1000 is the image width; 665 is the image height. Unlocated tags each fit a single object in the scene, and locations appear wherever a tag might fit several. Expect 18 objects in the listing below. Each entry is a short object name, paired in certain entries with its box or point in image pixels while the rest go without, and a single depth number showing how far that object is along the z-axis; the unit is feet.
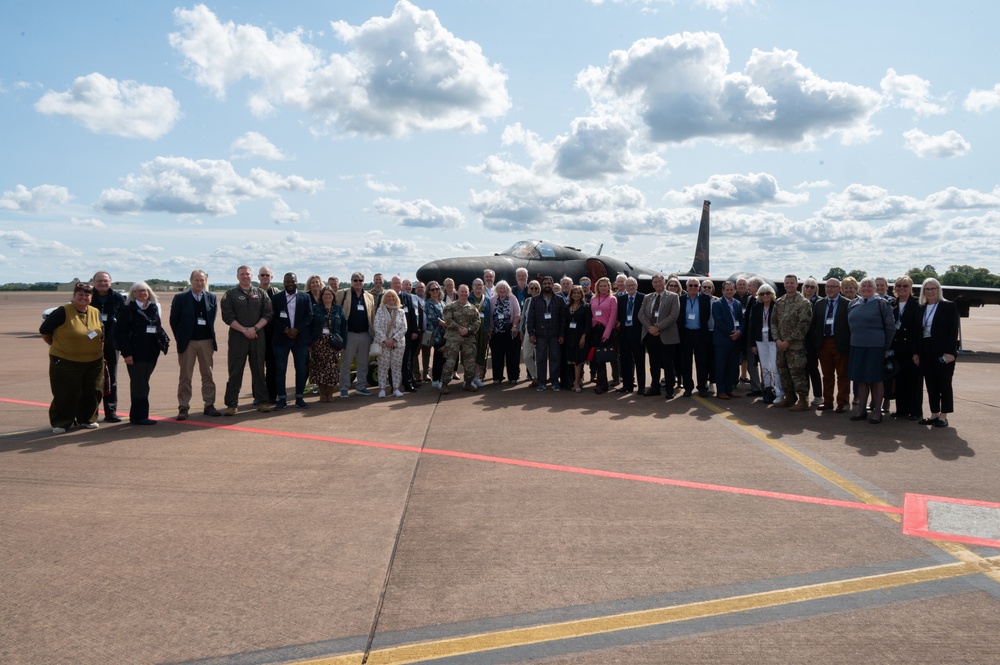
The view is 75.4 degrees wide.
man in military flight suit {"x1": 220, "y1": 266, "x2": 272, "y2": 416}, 28.40
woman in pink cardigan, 34.14
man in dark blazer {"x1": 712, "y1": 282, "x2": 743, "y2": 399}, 32.63
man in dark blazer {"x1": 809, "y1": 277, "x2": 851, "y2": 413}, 29.09
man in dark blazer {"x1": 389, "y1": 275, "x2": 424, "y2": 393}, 34.55
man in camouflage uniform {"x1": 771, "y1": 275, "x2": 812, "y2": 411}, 29.58
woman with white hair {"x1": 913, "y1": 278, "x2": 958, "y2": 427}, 25.90
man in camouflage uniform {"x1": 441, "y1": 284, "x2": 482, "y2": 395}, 34.22
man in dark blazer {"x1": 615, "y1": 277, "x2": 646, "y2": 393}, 34.12
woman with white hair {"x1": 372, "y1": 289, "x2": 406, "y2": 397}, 32.73
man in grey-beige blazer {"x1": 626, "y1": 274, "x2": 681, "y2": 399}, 32.81
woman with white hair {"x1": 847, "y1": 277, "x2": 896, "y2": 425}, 26.94
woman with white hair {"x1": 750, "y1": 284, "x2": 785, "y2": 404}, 31.22
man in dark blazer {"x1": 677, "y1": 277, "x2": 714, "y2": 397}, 33.06
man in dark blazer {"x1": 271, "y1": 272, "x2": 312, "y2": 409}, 29.58
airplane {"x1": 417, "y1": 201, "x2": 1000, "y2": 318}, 51.11
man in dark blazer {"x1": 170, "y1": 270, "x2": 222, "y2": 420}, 27.40
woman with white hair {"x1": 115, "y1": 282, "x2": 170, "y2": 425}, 26.30
